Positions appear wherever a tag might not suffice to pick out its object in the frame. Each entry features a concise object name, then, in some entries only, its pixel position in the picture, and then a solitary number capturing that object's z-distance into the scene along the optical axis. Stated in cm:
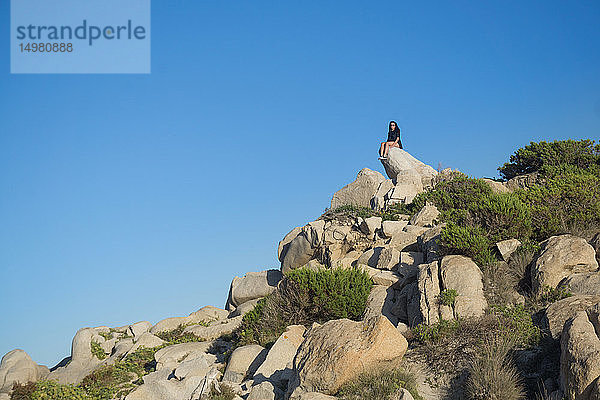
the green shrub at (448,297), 1182
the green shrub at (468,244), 1309
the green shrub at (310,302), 1411
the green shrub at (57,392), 1507
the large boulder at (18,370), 1743
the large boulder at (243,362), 1221
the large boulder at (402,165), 2706
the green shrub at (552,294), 1121
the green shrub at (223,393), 1093
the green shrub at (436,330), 1102
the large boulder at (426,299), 1180
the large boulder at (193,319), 2220
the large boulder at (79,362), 1780
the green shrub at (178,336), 1906
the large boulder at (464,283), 1169
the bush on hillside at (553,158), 2175
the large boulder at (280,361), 1127
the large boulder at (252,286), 2300
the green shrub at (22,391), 1576
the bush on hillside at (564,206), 1426
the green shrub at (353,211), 2154
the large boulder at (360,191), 2620
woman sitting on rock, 2953
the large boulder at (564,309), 996
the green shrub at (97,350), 1967
